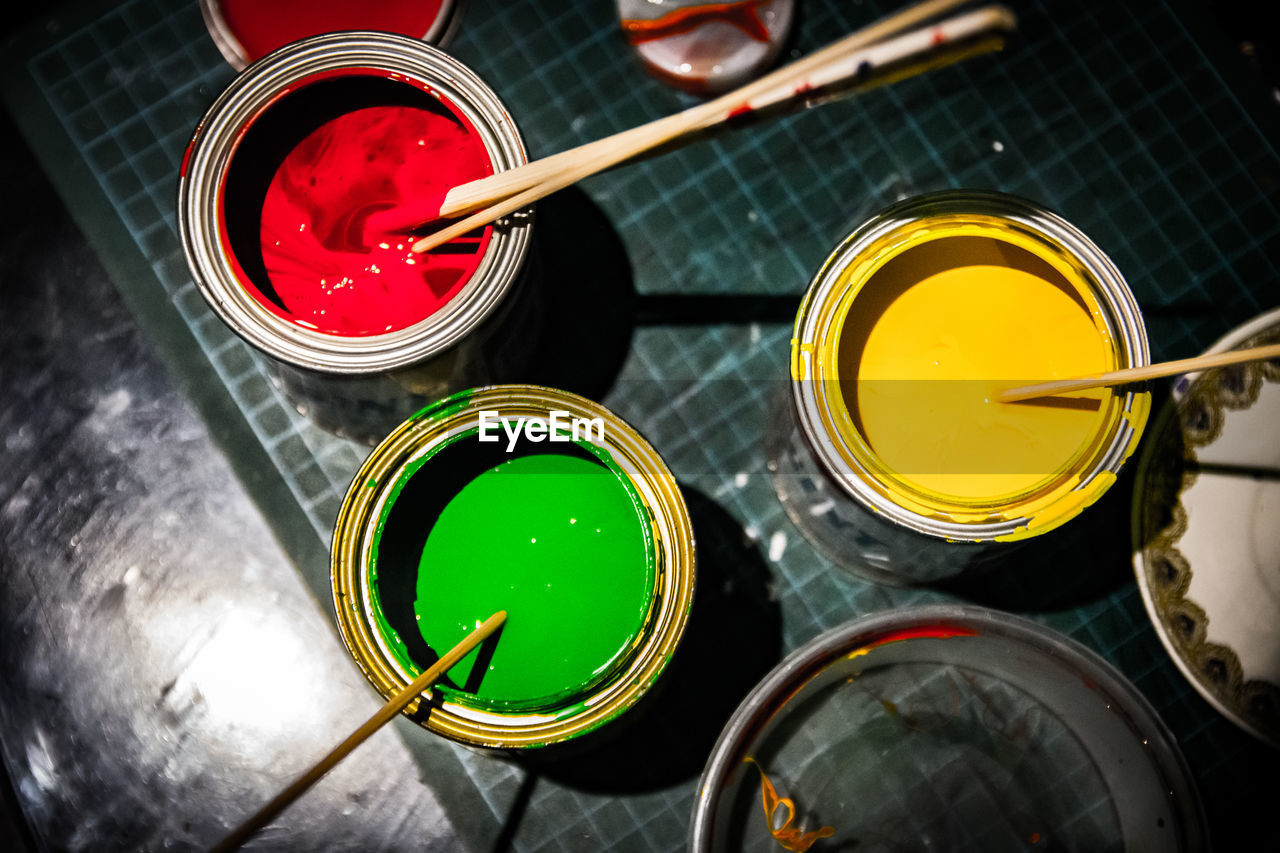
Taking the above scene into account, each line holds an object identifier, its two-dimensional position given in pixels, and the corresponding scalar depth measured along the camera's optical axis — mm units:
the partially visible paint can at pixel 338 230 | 509
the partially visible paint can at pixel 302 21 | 576
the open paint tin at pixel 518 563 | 507
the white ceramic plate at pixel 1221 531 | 553
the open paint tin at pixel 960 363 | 520
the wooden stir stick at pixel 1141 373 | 488
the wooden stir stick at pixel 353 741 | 476
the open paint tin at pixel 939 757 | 516
